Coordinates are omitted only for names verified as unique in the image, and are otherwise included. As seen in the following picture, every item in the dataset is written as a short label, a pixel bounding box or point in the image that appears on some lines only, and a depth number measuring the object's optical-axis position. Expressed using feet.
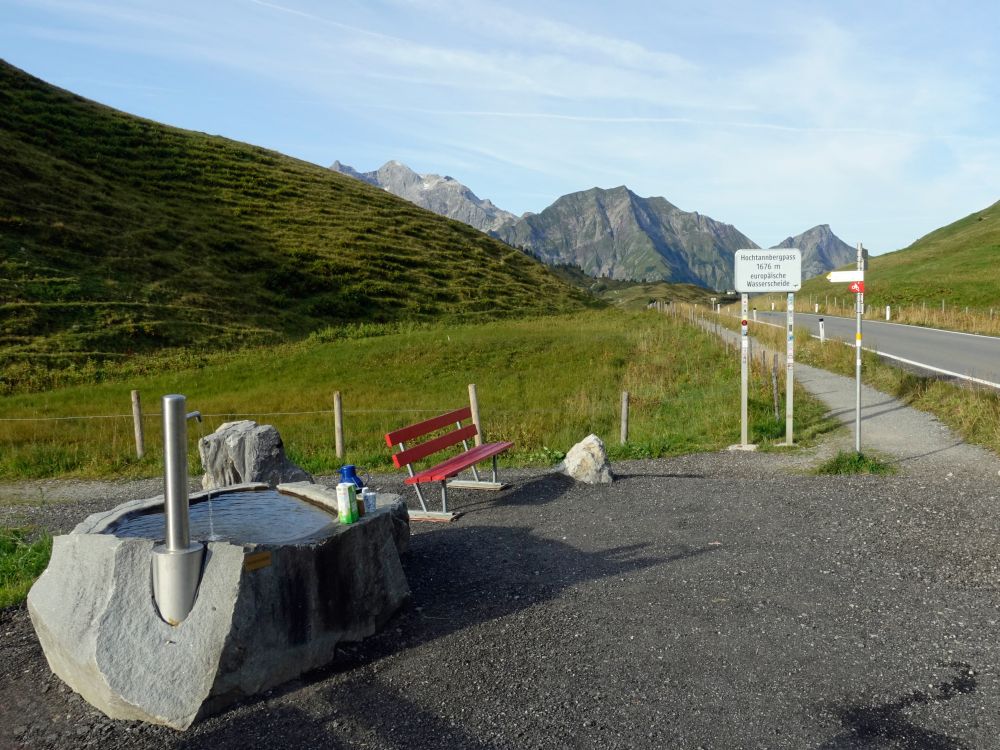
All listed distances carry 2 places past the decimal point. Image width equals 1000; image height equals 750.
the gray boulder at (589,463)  33.22
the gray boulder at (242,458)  30.63
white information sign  40.06
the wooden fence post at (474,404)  40.11
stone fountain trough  14.74
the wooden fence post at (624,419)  42.46
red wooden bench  28.32
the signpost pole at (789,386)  38.82
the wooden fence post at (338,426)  43.29
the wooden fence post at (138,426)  45.39
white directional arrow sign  35.04
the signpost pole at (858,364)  35.19
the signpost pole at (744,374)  39.83
